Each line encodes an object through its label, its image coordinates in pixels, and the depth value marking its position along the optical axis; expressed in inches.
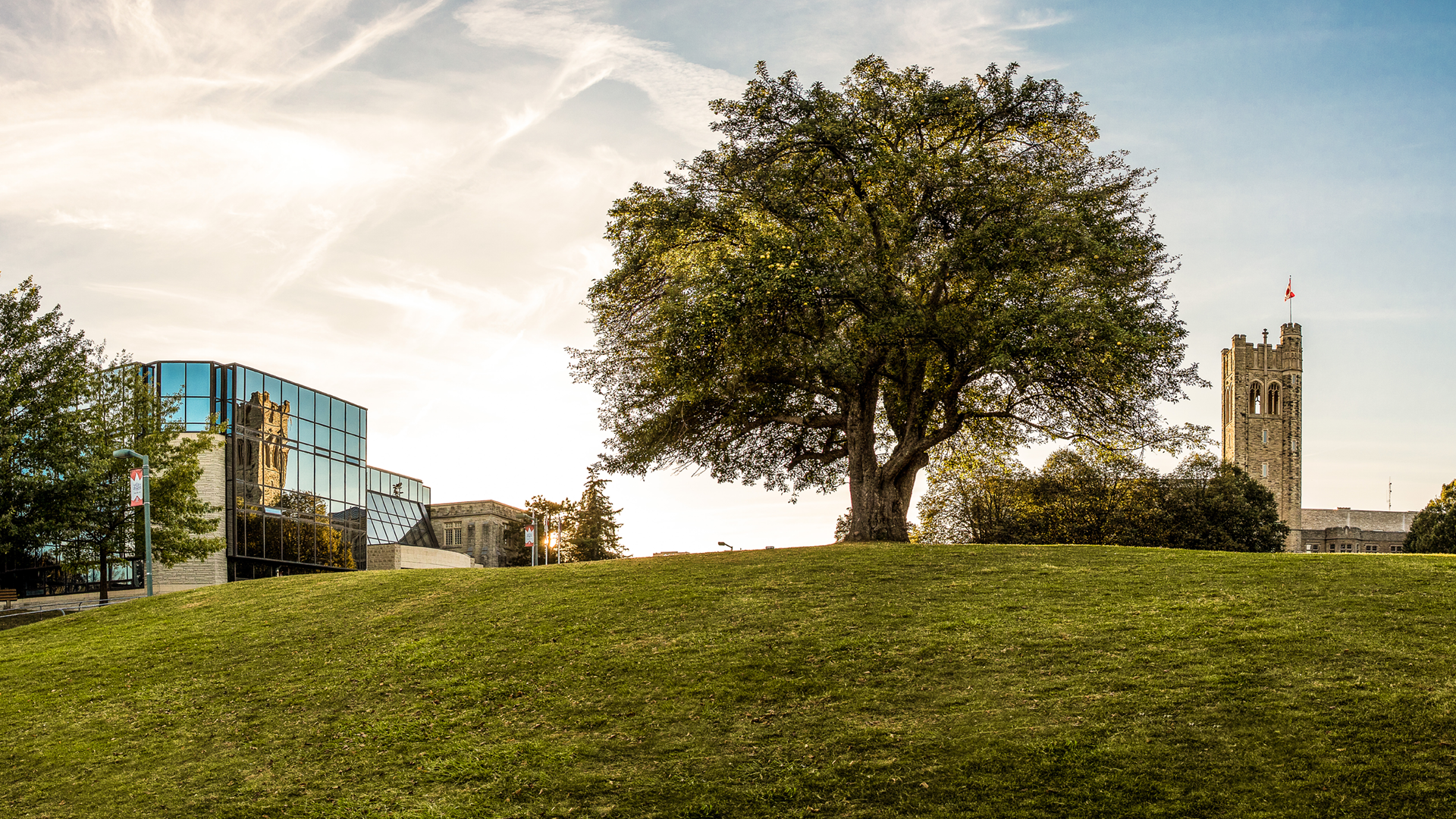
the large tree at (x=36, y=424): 1160.2
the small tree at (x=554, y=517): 3193.9
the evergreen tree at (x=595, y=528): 3169.3
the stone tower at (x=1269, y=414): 4598.9
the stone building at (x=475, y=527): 3713.1
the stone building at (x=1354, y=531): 4709.6
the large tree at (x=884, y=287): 981.8
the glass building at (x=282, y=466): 2101.4
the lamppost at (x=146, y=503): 1130.7
